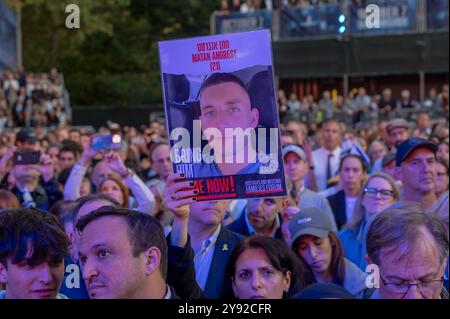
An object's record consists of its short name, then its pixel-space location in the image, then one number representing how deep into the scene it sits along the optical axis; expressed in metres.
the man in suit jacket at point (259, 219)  6.13
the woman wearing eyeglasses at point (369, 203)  6.38
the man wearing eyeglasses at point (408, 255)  3.44
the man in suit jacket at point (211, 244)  4.68
